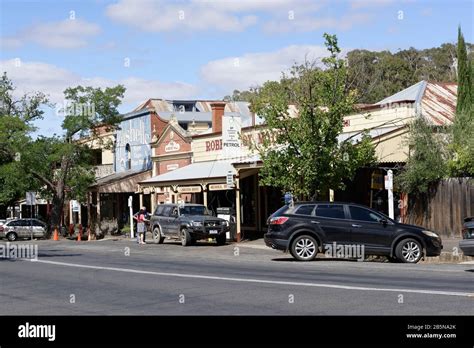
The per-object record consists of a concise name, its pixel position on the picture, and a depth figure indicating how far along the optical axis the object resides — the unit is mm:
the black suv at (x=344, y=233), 21375
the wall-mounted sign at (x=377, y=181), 29281
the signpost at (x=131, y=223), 40869
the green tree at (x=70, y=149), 47219
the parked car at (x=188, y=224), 31844
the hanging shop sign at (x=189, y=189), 36353
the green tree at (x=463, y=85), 30441
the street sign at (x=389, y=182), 25359
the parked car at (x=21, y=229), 49062
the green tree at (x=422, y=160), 28141
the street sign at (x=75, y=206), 47550
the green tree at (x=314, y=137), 25766
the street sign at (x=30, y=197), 47000
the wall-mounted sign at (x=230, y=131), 35406
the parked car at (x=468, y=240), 18120
